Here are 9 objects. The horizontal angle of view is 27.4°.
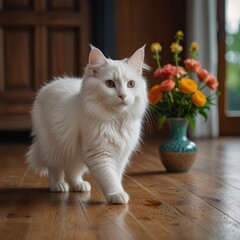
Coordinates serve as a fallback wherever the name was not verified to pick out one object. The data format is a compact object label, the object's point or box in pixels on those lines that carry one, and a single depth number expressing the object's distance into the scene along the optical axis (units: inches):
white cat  65.9
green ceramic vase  95.2
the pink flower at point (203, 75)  95.6
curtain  181.2
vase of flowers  94.1
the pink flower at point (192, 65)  95.3
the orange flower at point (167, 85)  91.3
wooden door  158.9
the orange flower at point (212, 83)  95.3
